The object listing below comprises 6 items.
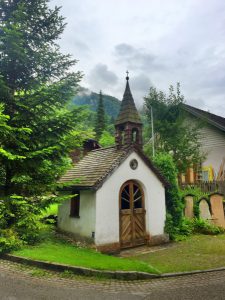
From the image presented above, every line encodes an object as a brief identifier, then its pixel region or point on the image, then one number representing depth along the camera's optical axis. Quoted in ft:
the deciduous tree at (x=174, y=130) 68.49
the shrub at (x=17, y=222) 28.53
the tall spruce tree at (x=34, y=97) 31.48
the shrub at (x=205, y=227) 47.23
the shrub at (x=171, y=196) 44.52
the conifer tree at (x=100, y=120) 222.69
